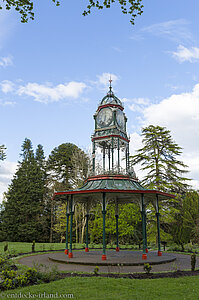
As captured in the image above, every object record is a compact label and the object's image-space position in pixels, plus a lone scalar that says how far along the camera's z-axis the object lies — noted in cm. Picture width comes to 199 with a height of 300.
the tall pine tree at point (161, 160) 3108
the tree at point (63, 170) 3909
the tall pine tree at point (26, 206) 4166
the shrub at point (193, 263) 1146
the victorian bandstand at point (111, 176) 1593
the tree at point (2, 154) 3586
